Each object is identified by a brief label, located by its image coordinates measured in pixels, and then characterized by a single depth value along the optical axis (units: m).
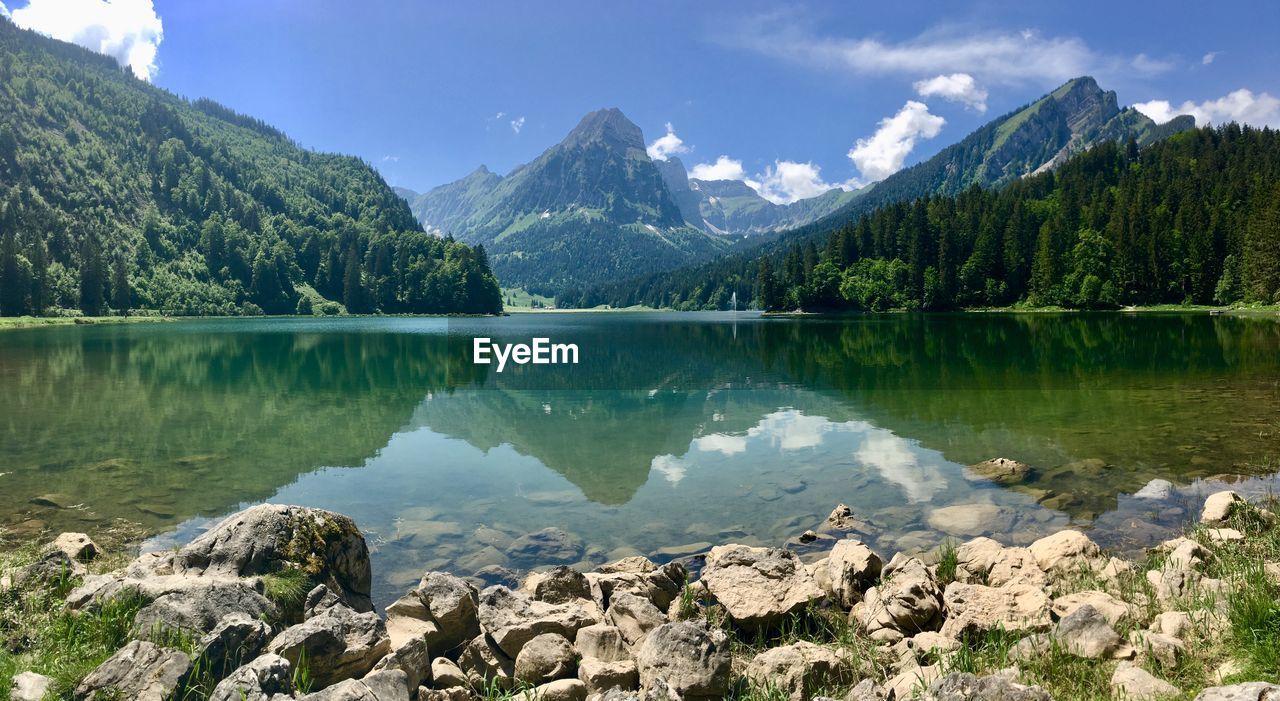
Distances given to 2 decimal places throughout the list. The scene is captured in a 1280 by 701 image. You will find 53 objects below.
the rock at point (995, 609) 7.88
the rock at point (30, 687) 5.97
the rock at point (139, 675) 6.16
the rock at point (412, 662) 6.96
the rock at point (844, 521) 14.21
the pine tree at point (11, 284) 146.38
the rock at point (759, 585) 9.11
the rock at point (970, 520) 13.88
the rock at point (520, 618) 7.98
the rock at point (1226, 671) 5.87
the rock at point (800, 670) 7.04
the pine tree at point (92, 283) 173.12
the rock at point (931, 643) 7.56
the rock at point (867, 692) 6.12
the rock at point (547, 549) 12.88
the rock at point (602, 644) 7.79
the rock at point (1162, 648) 6.44
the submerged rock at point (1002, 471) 17.30
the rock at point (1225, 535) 10.54
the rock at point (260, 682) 5.96
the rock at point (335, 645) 6.97
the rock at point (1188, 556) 9.28
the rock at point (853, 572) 9.91
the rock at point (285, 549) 9.57
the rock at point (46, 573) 8.82
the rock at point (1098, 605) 7.67
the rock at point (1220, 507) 12.41
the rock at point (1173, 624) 7.00
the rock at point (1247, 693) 4.49
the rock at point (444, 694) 6.93
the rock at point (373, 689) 5.92
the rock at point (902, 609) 8.56
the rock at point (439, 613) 8.28
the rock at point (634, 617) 8.64
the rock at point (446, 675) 7.37
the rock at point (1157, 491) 15.31
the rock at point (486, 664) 7.66
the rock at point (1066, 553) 10.36
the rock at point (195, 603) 7.64
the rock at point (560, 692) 6.81
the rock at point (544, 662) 7.37
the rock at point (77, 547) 11.10
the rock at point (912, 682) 6.12
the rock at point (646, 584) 9.90
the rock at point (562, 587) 9.49
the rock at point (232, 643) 6.85
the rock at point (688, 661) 6.77
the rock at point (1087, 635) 6.72
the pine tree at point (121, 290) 180.32
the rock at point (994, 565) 10.16
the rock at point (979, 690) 5.29
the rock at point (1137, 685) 5.69
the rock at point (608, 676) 7.00
